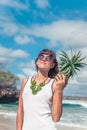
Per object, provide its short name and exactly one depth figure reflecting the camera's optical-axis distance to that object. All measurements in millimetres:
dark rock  29084
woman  1193
